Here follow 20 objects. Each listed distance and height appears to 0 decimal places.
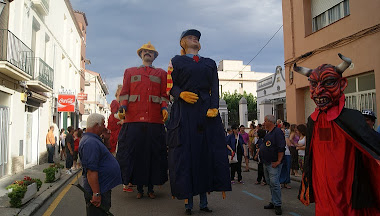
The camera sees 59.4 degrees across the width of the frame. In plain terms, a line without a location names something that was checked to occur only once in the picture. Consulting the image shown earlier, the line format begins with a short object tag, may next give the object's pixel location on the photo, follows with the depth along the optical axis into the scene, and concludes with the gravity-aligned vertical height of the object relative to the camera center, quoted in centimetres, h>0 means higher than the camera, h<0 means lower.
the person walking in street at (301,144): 897 -57
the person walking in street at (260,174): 873 -134
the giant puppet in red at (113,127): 816 -5
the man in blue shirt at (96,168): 332 -45
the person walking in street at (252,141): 1417 -75
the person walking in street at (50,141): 1500 -69
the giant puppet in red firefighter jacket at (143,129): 600 -8
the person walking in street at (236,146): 916 -65
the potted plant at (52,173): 905 -131
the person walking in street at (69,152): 1182 -94
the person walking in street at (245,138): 1094 -64
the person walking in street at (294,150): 1022 -85
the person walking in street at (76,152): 1142 -98
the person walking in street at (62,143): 1733 -91
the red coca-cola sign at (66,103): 1823 +125
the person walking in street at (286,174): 819 -125
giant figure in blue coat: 472 -18
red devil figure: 295 -31
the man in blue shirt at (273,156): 541 -56
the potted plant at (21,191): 590 -120
